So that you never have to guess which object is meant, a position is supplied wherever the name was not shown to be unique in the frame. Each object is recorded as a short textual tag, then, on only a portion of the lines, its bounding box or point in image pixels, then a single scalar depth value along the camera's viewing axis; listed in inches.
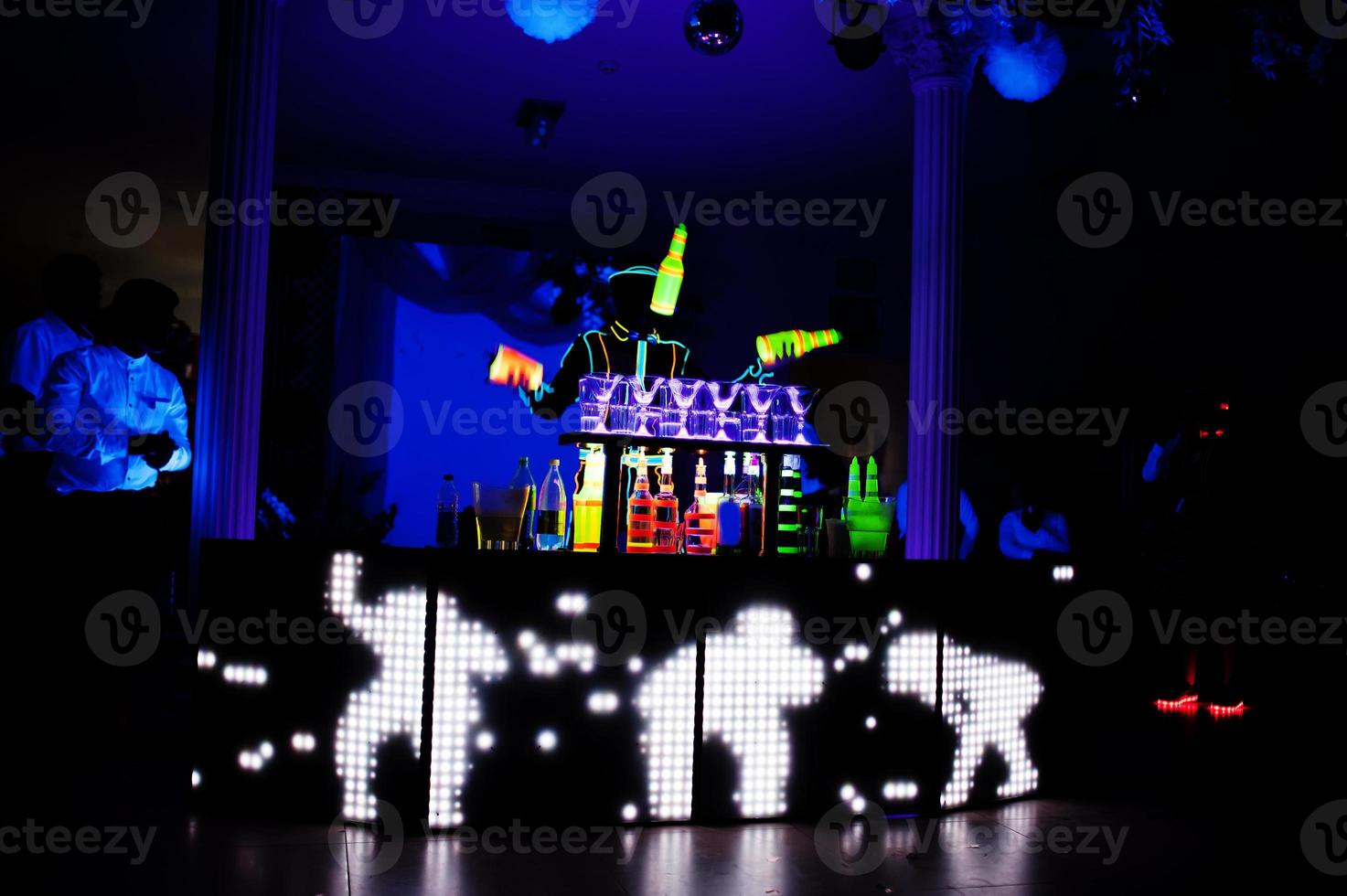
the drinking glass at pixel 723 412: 157.4
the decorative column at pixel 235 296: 177.8
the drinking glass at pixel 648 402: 152.9
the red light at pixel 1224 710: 252.5
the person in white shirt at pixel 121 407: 196.5
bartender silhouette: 160.7
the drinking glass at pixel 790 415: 160.4
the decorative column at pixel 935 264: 215.9
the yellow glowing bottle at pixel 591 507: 158.4
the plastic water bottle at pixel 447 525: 150.7
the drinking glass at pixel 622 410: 151.1
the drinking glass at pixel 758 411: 159.8
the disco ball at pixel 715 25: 181.0
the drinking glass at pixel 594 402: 150.1
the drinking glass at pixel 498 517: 151.9
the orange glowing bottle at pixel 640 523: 155.8
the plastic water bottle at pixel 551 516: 153.9
